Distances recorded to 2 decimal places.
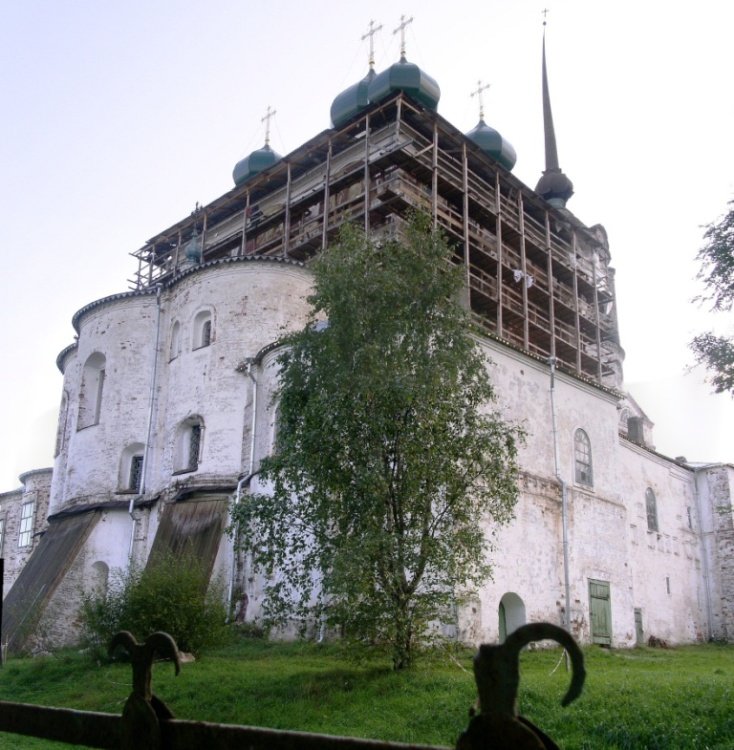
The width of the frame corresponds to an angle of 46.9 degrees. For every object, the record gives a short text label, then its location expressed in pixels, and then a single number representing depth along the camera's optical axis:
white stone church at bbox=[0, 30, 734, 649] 20.31
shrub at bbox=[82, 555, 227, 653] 15.31
